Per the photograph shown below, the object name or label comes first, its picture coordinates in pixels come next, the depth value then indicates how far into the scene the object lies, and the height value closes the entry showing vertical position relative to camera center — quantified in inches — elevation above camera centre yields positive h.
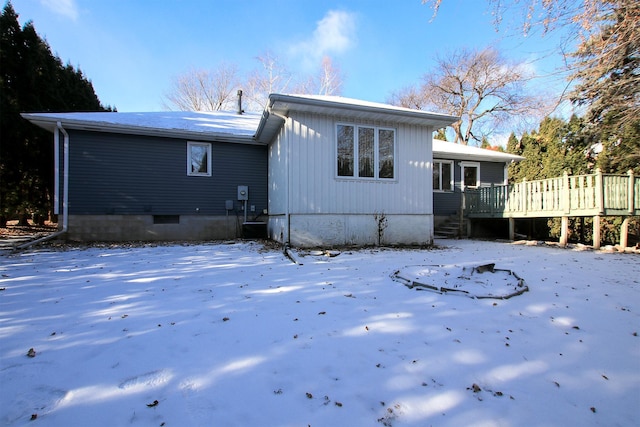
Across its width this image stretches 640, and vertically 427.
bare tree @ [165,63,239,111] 969.5 +417.3
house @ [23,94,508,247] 291.0 +46.1
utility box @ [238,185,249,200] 389.4 +29.7
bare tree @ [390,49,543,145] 884.0 +379.2
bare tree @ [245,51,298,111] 912.3 +431.1
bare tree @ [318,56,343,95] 947.3 +437.6
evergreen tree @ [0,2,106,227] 410.6 +130.7
